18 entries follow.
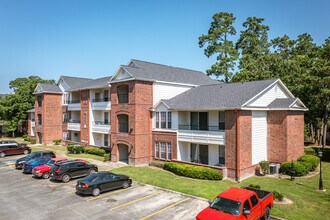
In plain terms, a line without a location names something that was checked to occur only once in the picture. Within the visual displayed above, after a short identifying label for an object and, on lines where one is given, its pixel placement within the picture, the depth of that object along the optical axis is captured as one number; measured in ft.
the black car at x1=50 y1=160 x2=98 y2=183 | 69.97
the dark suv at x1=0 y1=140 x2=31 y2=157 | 113.60
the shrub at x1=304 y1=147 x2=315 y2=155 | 103.40
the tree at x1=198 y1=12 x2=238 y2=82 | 168.96
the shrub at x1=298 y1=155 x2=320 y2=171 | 79.25
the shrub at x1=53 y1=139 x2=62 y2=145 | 145.78
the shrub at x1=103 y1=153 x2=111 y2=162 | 99.84
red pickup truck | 37.11
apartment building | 73.67
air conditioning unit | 76.96
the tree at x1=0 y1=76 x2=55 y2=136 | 179.42
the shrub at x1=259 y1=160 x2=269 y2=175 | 75.97
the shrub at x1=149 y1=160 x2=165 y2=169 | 87.07
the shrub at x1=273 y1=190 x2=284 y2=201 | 51.69
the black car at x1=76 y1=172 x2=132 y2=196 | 57.16
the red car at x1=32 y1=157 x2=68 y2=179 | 74.64
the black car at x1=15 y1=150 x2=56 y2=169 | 88.31
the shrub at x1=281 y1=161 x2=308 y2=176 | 72.49
